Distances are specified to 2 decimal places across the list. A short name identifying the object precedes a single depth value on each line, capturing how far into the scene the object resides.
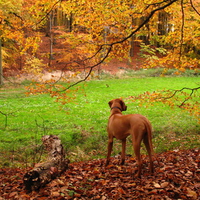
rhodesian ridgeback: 4.37
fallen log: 4.09
